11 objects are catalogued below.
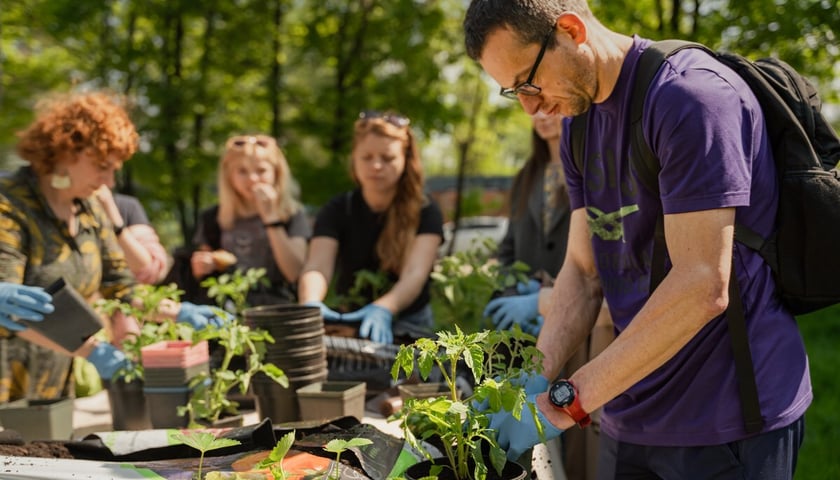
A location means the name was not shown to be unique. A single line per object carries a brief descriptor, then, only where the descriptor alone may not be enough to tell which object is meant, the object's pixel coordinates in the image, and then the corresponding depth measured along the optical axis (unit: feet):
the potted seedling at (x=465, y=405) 4.22
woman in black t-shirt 10.53
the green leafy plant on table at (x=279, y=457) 4.17
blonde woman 11.85
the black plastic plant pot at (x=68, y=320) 7.10
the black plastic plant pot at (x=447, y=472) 4.32
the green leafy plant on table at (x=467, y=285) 9.61
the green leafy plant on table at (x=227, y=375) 6.60
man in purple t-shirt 4.36
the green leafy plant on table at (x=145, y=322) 7.22
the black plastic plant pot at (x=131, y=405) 7.27
